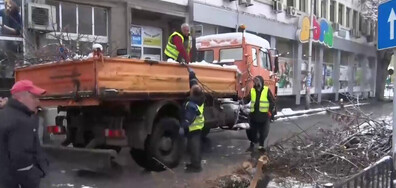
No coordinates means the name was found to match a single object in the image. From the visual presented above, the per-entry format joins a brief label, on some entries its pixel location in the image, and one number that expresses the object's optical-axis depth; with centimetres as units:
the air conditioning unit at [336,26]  3287
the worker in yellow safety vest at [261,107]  965
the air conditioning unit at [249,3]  2202
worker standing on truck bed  899
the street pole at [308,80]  2430
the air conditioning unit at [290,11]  2642
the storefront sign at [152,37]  1783
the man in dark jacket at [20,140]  399
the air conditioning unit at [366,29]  3904
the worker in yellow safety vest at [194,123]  790
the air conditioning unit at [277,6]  2470
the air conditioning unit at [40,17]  1265
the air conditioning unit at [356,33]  3731
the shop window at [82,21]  1399
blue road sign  529
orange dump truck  685
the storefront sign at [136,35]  1690
